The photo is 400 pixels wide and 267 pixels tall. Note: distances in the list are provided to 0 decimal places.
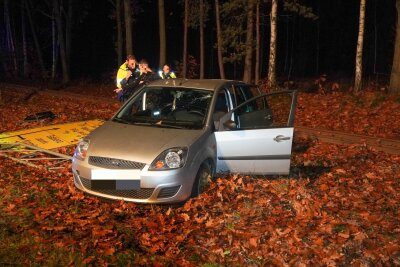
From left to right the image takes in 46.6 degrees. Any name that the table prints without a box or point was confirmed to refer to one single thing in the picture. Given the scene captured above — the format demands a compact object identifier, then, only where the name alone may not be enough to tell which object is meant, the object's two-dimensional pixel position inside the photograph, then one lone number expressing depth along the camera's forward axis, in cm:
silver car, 557
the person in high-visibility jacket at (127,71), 1100
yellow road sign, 931
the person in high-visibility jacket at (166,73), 1167
